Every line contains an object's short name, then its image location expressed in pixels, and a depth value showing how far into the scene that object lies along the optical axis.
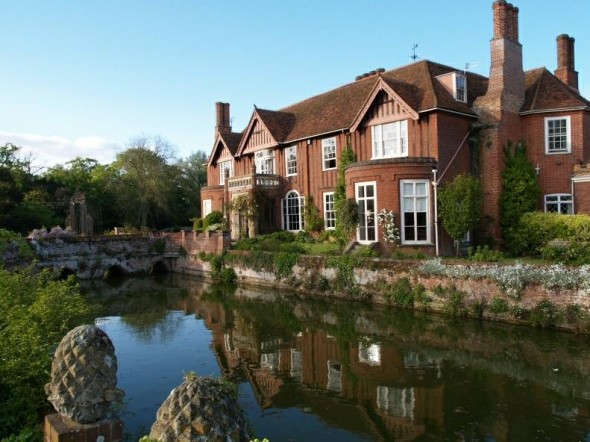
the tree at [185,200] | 56.56
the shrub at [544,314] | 13.35
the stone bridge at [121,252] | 28.09
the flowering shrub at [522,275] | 12.99
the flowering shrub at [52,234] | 27.95
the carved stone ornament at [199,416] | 2.87
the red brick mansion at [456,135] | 21.66
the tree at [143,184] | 49.53
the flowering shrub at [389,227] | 21.27
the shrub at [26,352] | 6.16
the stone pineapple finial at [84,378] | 3.79
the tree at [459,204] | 20.67
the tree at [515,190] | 22.20
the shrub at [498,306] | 14.28
